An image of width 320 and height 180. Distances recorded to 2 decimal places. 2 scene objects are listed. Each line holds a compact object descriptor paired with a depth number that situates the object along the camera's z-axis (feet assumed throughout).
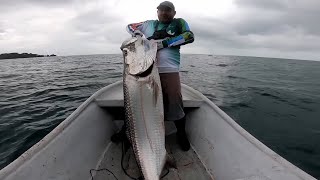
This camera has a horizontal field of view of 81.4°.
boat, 7.09
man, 10.67
